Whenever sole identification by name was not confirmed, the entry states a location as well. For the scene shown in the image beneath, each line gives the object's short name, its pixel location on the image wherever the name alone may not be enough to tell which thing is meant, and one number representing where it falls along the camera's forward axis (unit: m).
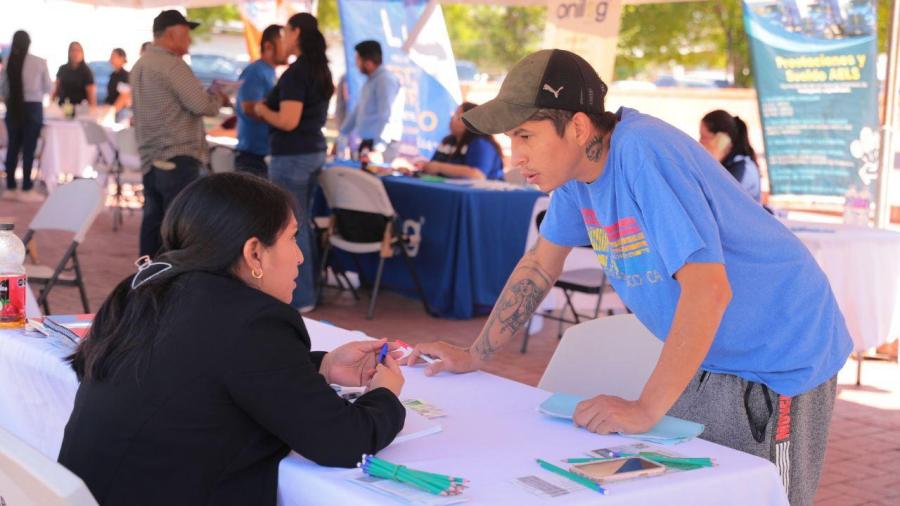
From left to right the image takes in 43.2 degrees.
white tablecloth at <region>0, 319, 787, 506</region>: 1.63
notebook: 1.84
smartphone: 1.65
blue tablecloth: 6.65
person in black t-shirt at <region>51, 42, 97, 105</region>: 13.18
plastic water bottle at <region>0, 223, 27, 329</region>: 2.49
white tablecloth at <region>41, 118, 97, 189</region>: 12.14
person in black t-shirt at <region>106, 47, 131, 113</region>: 12.86
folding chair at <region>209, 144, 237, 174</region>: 7.71
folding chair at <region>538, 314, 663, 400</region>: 2.51
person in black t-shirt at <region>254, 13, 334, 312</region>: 6.16
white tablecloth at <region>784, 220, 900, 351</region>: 5.24
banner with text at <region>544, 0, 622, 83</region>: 7.23
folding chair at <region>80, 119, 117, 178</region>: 10.64
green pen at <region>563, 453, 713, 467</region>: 1.74
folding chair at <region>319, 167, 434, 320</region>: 6.59
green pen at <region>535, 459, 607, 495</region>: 1.61
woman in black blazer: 1.64
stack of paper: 1.87
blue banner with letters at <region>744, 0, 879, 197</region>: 7.35
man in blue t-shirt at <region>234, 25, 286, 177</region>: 6.74
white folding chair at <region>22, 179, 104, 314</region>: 5.14
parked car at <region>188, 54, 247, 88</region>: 21.66
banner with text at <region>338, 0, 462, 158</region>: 10.17
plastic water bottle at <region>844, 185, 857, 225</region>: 6.28
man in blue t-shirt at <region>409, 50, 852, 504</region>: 1.84
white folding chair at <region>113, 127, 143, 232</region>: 9.72
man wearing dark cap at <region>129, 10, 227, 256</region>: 6.12
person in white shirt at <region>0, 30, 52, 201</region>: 11.66
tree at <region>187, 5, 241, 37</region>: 26.42
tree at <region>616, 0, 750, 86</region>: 20.27
